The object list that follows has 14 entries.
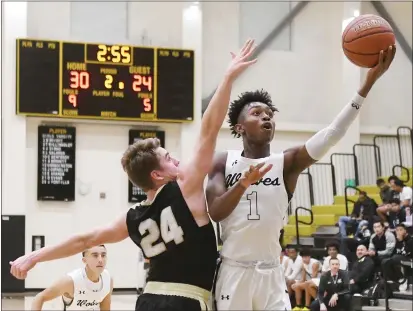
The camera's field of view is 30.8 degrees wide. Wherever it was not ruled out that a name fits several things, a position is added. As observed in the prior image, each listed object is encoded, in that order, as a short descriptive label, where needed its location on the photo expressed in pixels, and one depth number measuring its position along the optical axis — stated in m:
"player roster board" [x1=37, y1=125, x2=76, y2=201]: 15.66
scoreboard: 14.86
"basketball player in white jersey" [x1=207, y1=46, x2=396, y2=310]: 4.19
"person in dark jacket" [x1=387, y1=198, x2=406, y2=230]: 13.42
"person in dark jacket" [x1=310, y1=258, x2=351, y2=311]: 11.14
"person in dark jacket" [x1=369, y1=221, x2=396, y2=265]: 12.16
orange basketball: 4.39
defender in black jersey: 3.88
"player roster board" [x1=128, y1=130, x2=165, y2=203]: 16.27
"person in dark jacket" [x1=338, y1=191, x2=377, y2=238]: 14.83
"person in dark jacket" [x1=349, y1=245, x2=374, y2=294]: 11.86
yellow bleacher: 16.38
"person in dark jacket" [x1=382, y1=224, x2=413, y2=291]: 11.47
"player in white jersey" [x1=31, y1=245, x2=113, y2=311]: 6.95
